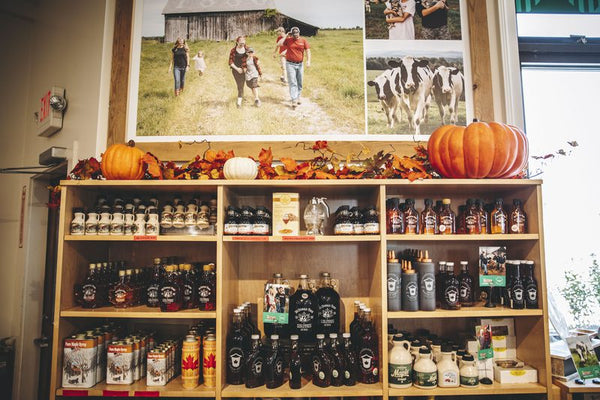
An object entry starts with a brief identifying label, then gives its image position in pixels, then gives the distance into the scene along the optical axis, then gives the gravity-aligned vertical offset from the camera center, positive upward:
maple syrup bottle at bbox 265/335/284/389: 2.09 -0.65
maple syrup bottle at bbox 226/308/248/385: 2.12 -0.61
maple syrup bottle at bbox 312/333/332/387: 2.08 -0.65
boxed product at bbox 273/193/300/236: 2.19 +0.20
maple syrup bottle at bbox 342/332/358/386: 2.09 -0.64
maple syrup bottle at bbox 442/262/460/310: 2.15 -0.26
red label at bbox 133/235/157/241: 2.17 +0.07
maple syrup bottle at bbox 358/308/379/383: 2.12 -0.59
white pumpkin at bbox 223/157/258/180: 2.19 +0.46
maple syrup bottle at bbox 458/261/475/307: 2.21 -0.24
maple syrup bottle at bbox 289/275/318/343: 2.27 -0.40
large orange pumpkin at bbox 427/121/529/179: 2.12 +0.54
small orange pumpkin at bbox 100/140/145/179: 2.24 +0.51
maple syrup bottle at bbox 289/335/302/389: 2.08 -0.66
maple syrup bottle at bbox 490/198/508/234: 2.21 +0.16
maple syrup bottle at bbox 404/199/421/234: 2.23 +0.17
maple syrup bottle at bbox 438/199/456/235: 2.23 +0.16
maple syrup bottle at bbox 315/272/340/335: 2.29 -0.39
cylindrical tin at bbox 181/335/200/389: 2.10 -0.64
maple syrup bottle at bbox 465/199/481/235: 2.23 +0.16
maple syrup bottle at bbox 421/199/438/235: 2.23 +0.16
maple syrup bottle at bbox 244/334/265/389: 2.09 -0.66
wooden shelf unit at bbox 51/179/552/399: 2.08 -0.06
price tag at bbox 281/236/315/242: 2.13 +0.06
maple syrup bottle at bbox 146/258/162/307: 2.24 -0.25
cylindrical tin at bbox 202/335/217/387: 2.12 -0.64
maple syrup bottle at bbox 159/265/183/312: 2.15 -0.26
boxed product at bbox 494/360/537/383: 2.13 -0.72
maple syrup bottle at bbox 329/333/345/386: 2.09 -0.64
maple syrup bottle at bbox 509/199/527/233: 2.20 +0.16
